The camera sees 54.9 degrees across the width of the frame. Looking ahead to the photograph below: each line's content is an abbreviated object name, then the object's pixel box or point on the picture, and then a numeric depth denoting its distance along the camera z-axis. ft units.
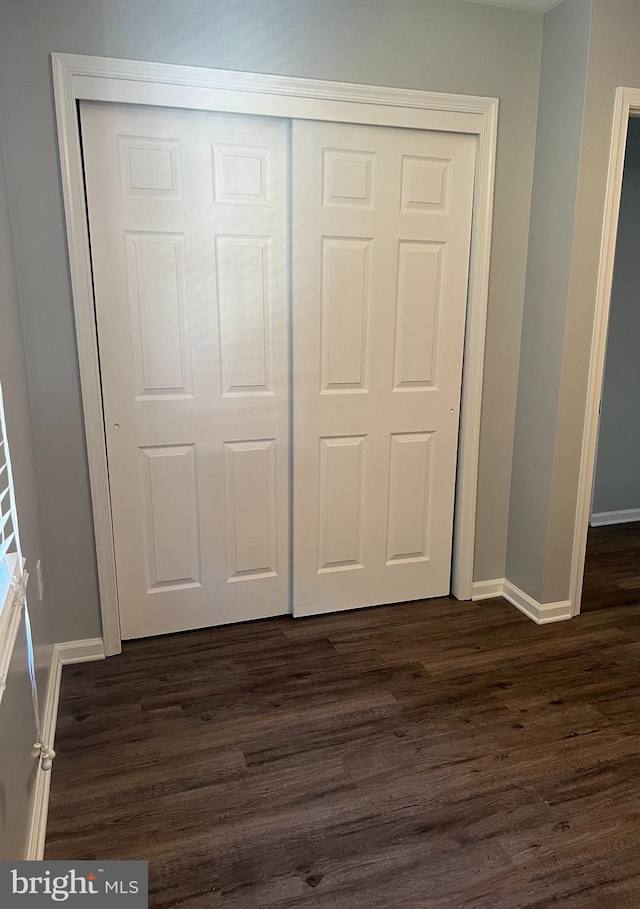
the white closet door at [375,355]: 7.82
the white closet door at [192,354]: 7.17
